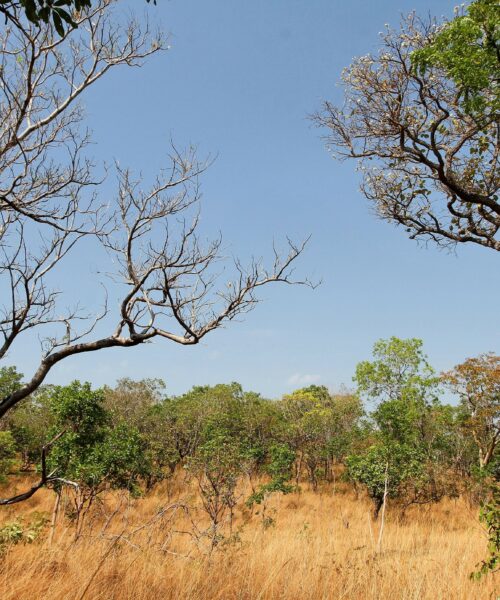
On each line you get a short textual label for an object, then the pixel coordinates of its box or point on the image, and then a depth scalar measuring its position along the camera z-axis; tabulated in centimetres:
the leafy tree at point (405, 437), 1867
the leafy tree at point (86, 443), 1548
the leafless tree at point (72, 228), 516
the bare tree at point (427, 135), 747
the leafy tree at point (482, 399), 1858
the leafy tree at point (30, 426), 2544
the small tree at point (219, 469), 1438
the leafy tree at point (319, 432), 2625
